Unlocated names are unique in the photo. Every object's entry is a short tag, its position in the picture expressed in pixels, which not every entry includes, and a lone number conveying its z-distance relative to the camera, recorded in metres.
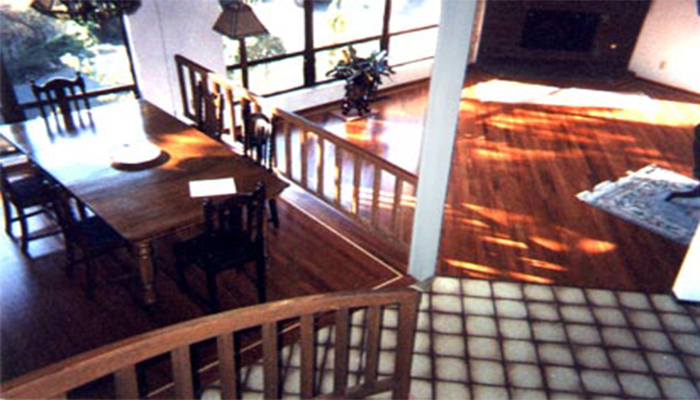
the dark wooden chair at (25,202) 4.04
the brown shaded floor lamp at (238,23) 5.10
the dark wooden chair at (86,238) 3.45
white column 3.29
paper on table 3.69
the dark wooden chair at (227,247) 3.41
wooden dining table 3.46
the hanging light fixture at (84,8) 3.14
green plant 7.07
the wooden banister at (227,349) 1.71
